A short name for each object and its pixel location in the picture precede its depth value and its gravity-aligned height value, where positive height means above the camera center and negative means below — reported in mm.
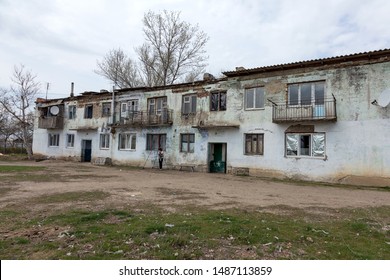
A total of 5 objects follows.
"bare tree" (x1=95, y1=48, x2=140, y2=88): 37469 +10228
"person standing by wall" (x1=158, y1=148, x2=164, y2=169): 22998 -248
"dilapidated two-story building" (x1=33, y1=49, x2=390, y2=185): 15391 +2269
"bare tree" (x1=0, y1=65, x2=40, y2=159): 32156 +4988
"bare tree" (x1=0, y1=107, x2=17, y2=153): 42934 +3354
